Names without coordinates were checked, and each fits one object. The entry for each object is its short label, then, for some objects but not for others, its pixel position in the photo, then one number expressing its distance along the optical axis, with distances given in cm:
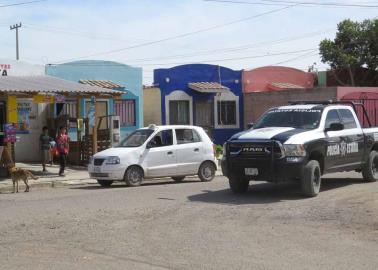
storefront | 1984
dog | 1617
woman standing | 1966
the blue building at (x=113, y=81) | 2550
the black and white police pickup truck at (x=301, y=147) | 1314
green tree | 3909
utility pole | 6364
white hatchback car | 1700
